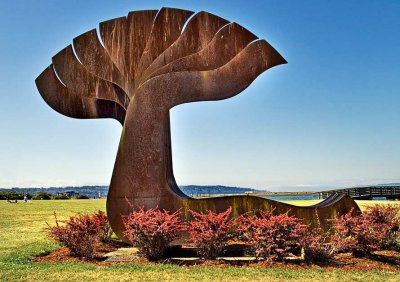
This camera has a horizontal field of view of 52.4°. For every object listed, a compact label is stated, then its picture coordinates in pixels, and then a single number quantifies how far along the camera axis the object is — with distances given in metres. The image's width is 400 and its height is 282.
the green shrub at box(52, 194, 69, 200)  44.83
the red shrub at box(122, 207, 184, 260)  8.24
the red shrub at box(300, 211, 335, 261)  8.17
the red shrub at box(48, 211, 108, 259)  8.97
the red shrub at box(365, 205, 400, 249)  9.03
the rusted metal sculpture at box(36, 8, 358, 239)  9.56
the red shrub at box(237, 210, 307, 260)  8.09
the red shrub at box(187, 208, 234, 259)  8.25
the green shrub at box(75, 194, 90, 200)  49.84
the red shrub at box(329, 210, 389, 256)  8.50
